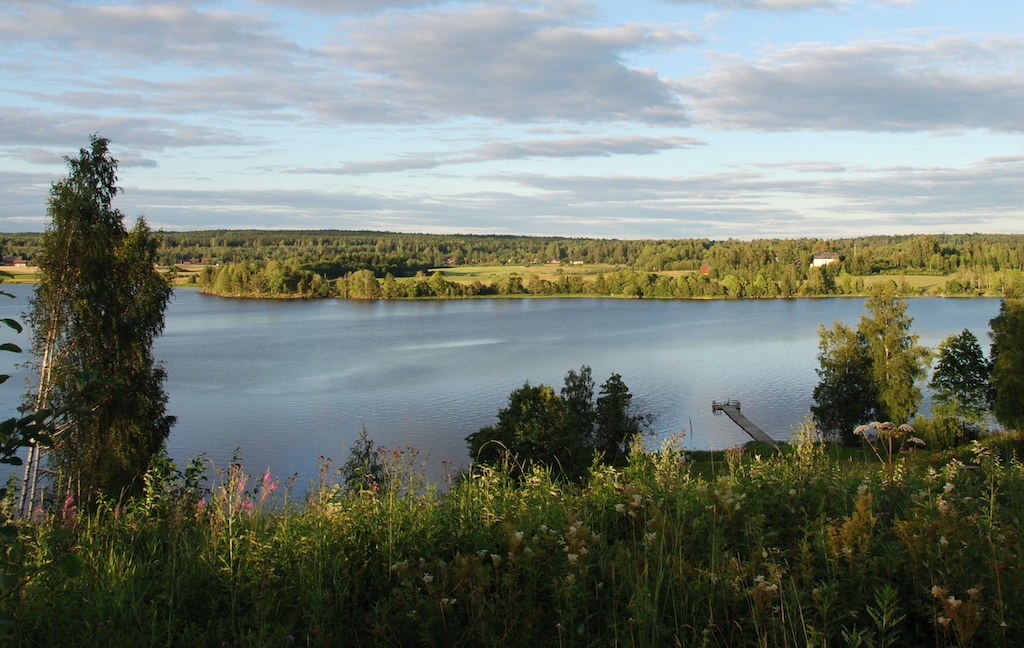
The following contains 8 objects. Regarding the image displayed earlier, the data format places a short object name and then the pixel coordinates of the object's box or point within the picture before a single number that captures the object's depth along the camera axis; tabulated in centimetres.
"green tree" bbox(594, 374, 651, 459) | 2969
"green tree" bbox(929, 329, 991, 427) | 3434
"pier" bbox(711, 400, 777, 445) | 3098
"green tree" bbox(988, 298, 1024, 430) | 2988
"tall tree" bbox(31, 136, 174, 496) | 1650
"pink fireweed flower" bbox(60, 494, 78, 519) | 440
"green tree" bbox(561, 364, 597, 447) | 3047
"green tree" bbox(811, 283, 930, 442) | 3412
